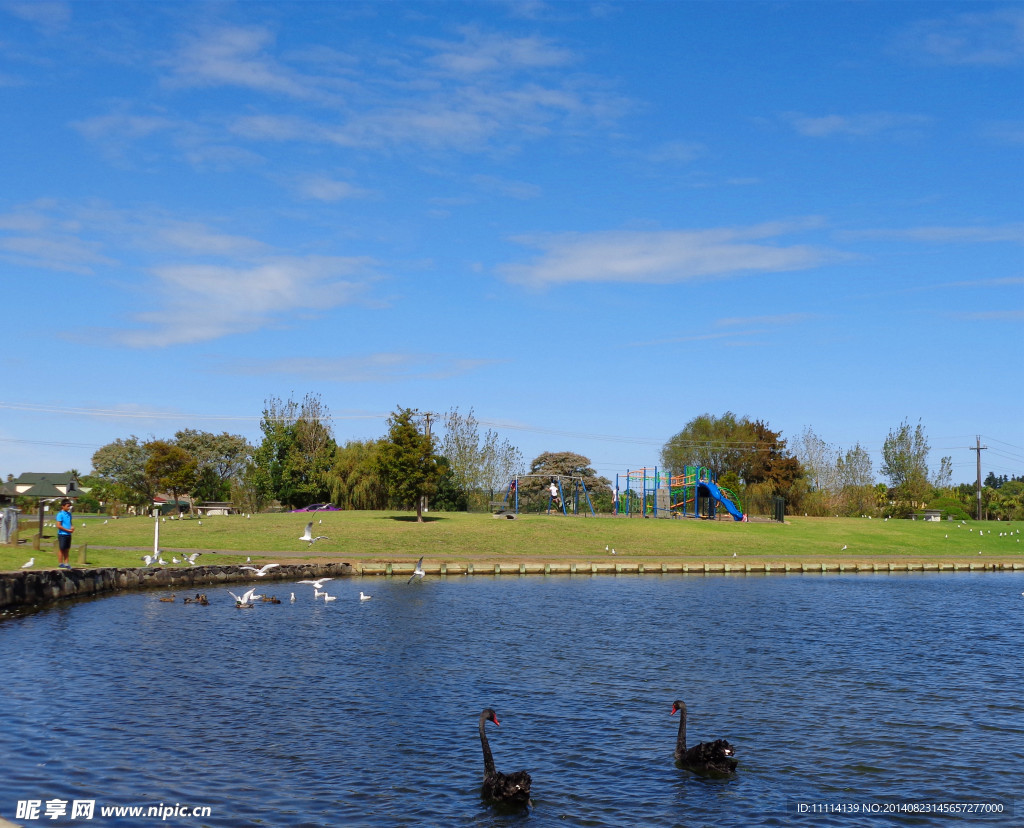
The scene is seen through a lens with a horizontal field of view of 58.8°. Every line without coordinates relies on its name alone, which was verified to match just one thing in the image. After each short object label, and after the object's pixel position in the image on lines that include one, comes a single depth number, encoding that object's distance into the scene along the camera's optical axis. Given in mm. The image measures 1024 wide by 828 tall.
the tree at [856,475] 116250
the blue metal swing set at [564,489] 114906
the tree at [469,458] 115750
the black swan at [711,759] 15805
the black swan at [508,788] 13914
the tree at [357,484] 97250
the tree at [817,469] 126500
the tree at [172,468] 92812
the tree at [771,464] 114062
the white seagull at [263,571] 44372
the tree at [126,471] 124875
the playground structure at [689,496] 84812
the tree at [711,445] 129500
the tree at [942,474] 131000
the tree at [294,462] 98875
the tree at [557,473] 123625
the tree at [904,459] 123000
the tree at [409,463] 70188
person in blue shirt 34625
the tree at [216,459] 123062
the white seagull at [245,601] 35156
